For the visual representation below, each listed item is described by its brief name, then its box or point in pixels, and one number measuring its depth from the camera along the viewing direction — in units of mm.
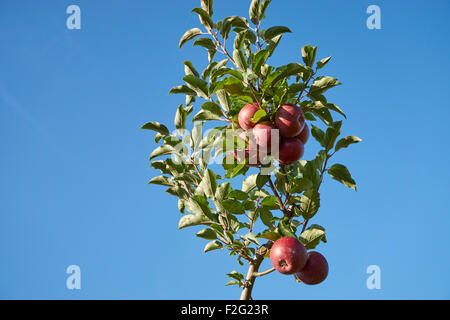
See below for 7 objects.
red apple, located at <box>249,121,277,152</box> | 2146
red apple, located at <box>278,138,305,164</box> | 2188
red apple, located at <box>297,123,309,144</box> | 2332
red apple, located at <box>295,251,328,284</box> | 2150
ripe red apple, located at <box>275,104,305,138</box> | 2146
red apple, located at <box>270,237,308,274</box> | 2029
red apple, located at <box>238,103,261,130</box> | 2211
